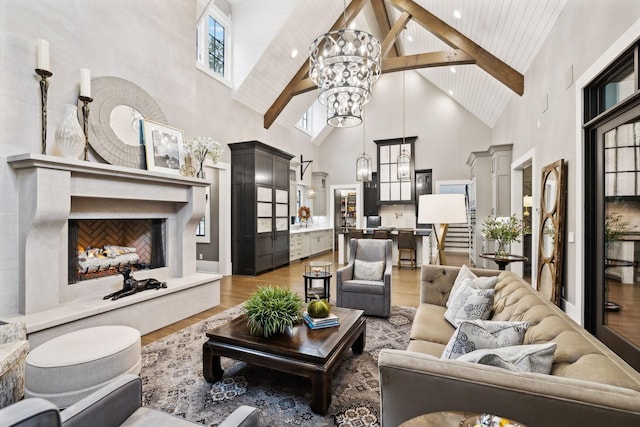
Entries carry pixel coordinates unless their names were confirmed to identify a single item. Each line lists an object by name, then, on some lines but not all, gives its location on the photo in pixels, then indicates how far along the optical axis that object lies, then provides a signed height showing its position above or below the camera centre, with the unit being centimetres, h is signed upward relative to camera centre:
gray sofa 88 -57
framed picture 344 +79
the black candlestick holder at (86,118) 288 +92
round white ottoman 177 -95
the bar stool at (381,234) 677 -49
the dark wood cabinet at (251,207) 606 +11
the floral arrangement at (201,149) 391 +84
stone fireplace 244 -27
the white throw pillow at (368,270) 380 -74
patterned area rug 184 -125
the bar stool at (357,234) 704 -51
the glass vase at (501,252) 367 -48
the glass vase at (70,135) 264 +69
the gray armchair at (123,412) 105 -75
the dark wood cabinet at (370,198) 986 +49
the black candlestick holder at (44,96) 258 +102
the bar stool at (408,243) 665 -68
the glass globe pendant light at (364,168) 693 +104
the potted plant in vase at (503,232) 363 -24
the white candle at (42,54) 253 +134
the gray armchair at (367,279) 351 -83
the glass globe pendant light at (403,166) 690 +108
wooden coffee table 183 -92
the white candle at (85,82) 285 +124
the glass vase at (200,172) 399 +56
